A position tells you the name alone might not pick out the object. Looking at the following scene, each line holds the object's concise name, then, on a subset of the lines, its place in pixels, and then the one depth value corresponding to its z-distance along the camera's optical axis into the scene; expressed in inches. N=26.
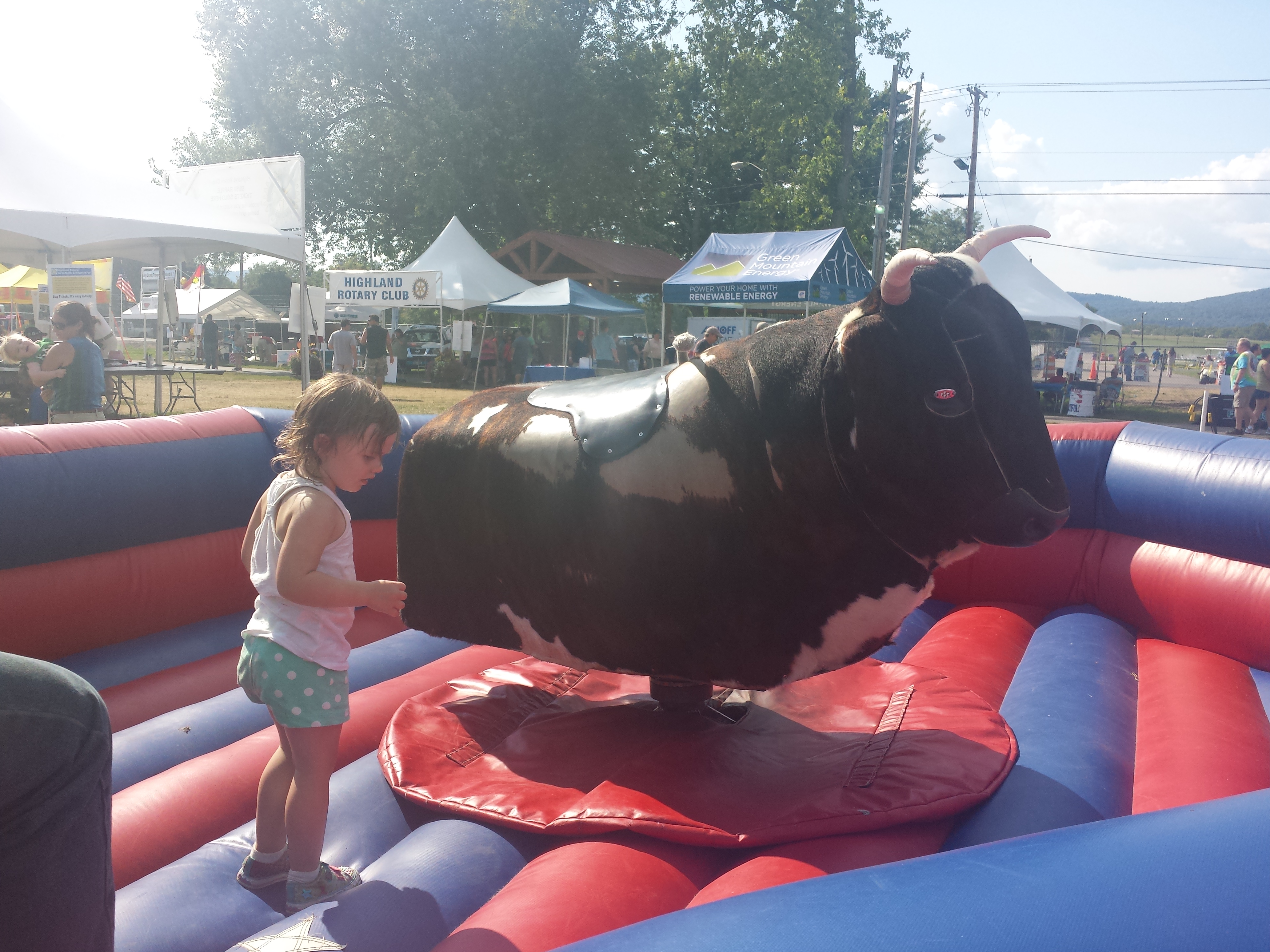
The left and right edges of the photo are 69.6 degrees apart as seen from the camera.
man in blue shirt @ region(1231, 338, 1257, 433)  568.4
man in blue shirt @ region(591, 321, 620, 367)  884.6
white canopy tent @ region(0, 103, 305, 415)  358.9
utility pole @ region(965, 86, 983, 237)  1417.3
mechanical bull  85.1
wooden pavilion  971.3
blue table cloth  637.3
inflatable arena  41.6
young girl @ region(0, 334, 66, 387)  314.2
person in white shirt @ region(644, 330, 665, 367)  896.3
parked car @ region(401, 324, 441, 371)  1020.5
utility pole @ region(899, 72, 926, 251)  991.0
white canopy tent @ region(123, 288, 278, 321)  1374.3
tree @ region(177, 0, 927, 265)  1057.5
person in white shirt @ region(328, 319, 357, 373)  686.5
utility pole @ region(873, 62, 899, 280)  844.0
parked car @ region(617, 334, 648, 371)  986.1
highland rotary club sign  753.0
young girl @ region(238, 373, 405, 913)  83.8
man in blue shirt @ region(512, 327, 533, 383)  850.1
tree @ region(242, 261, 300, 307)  2379.4
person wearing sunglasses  230.8
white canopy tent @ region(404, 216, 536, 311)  782.5
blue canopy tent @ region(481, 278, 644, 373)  735.1
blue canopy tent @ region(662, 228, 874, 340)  604.7
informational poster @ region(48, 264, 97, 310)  410.6
